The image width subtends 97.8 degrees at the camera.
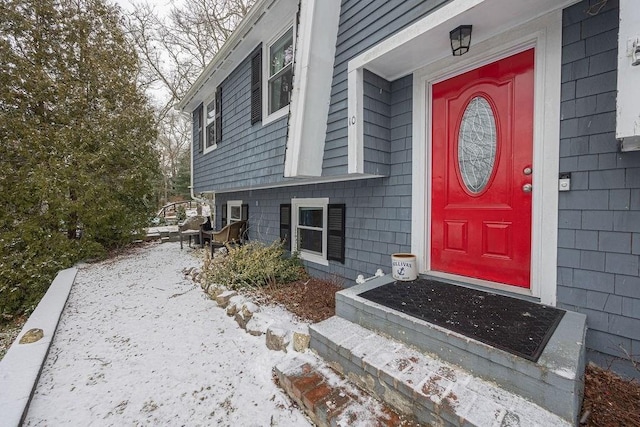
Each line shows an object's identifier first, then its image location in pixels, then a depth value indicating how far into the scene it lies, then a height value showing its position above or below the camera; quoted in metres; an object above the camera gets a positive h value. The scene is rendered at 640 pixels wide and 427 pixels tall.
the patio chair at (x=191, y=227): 7.80 -0.64
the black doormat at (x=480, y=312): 1.64 -0.76
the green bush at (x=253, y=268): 3.99 -0.93
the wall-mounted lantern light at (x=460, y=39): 2.21 +1.36
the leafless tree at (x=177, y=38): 11.62 +7.73
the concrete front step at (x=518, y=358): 1.34 -0.85
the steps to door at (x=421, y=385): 1.37 -1.01
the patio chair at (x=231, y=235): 5.67 -0.60
